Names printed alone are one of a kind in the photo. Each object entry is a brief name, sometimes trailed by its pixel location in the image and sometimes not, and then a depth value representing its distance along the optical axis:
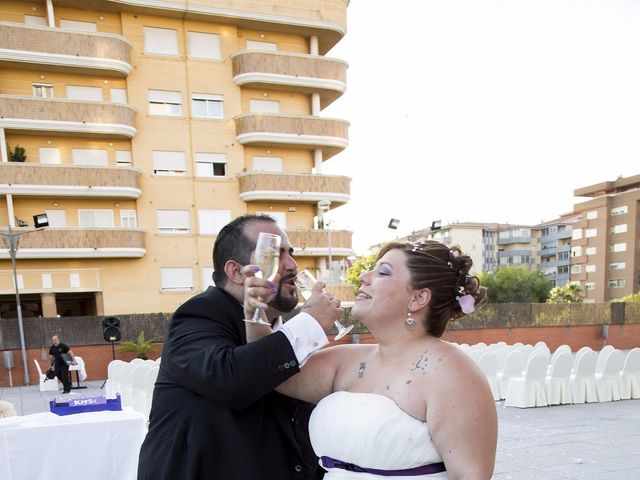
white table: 3.75
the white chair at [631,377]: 10.23
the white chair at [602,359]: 10.16
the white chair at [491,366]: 10.04
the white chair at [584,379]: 9.66
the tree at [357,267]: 60.72
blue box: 4.27
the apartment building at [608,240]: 58.31
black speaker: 13.81
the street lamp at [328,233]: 21.45
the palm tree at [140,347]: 16.20
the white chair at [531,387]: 9.12
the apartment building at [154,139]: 19.69
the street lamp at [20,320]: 15.28
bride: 1.60
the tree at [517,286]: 58.09
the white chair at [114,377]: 10.22
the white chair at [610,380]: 9.99
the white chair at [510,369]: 10.01
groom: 1.57
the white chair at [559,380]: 9.45
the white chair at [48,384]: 13.98
